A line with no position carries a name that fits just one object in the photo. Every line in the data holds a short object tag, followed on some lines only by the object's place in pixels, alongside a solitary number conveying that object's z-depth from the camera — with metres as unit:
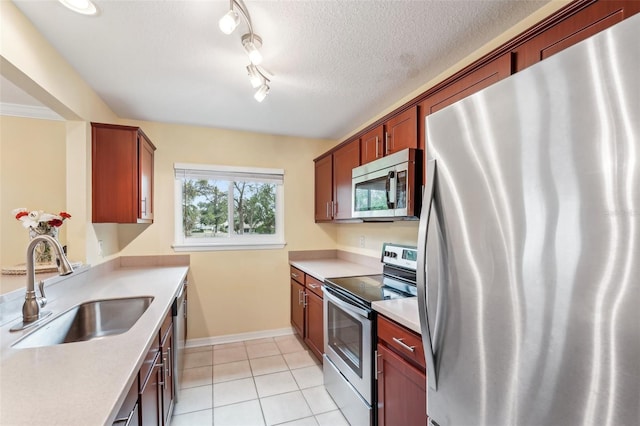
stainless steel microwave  1.79
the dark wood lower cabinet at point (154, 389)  1.07
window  3.20
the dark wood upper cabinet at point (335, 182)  2.70
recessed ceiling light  1.34
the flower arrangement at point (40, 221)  1.72
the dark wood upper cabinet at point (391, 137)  1.90
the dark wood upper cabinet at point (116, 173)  2.28
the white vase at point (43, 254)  2.04
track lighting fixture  1.28
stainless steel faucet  1.32
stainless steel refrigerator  0.58
